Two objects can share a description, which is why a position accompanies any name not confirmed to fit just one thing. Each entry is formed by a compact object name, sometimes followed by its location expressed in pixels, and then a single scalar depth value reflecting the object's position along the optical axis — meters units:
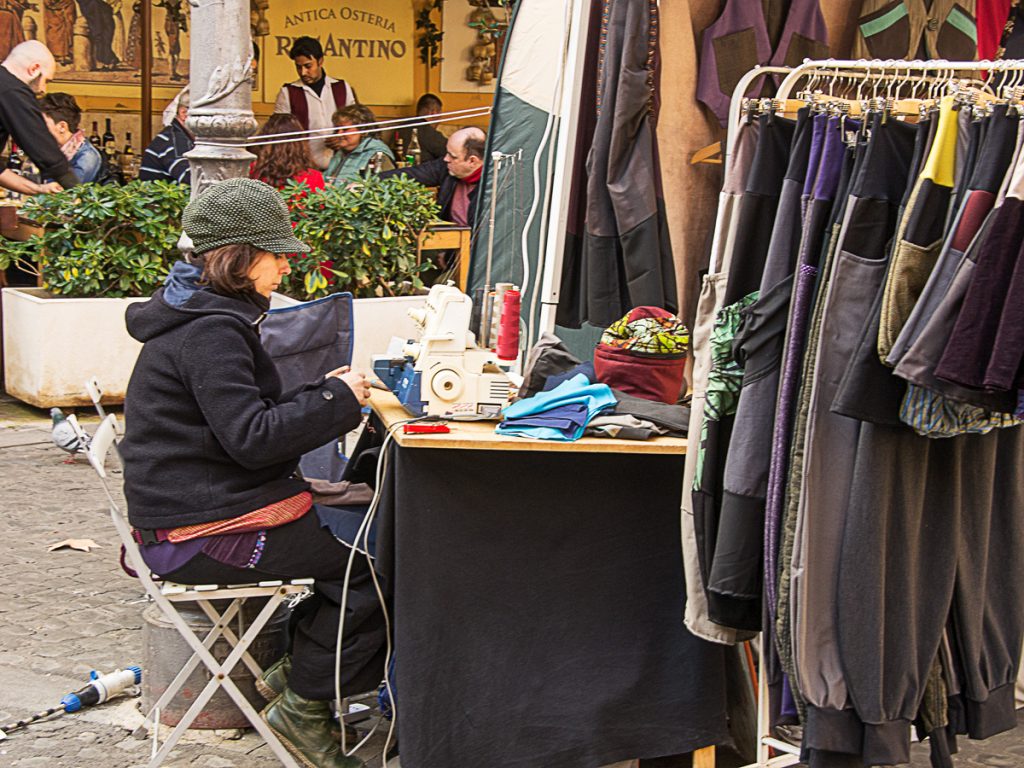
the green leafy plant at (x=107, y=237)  6.90
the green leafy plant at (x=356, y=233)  7.24
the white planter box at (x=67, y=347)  6.92
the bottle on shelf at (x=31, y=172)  8.09
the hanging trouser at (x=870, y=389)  2.77
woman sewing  3.32
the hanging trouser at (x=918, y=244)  2.73
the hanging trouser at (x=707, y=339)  3.12
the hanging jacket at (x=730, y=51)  4.42
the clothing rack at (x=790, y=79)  3.03
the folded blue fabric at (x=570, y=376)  3.69
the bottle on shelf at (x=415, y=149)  9.33
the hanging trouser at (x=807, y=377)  2.90
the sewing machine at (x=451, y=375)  3.51
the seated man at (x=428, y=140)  9.70
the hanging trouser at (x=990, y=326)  2.55
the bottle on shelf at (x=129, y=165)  9.37
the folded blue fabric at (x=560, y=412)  3.33
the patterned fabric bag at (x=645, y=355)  3.67
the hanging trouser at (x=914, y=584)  2.88
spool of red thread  3.98
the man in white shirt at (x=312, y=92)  9.73
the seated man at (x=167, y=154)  8.00
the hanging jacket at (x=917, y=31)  4.94
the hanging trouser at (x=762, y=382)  3.00
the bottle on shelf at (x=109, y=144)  9.47
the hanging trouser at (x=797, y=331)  2.94
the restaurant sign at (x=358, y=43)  10.81
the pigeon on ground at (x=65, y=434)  3.58
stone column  5.05
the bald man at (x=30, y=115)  7.30
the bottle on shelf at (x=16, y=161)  8.33
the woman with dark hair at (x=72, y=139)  8.20
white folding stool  3.38
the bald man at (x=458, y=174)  8.28
